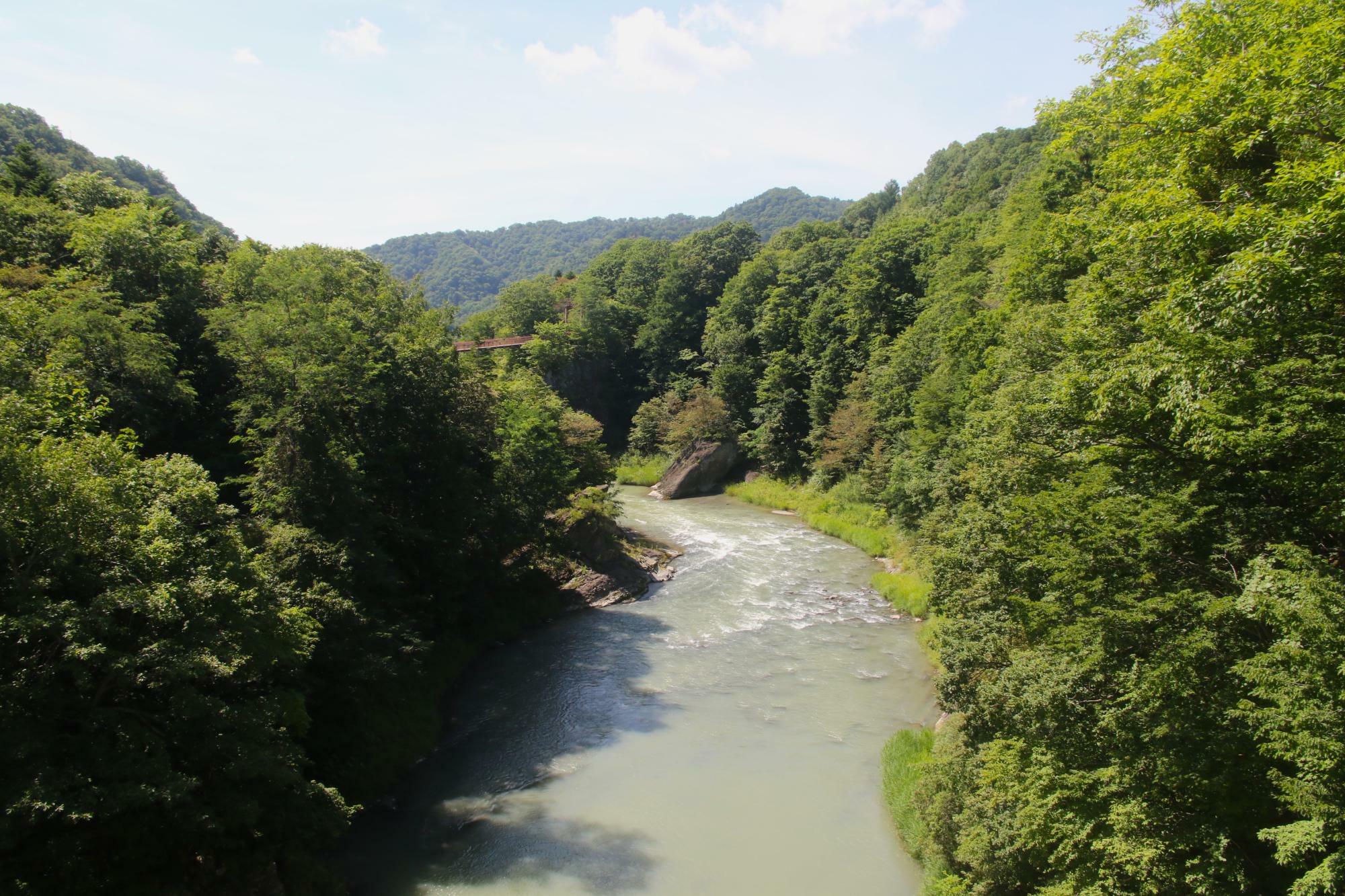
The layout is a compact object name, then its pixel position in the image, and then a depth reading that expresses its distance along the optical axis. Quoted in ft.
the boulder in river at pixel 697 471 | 172.45
